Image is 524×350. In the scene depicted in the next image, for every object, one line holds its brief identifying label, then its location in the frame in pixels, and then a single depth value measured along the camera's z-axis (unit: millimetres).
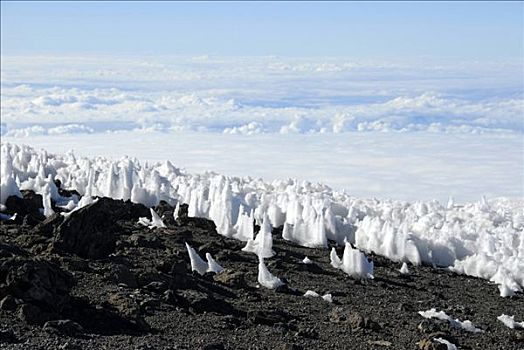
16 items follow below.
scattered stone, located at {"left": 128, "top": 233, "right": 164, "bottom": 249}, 19005
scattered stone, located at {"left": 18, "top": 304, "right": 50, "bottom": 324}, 11711
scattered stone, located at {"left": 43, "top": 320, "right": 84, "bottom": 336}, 11422
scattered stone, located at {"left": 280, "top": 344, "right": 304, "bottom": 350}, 12154
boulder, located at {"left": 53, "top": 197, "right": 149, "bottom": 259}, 16594
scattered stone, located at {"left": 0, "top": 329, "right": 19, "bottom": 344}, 10863
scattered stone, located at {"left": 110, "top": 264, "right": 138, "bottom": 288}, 14750
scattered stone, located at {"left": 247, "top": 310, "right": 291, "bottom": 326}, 13578
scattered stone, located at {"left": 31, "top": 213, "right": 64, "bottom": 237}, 17734
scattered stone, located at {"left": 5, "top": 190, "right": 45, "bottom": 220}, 21891
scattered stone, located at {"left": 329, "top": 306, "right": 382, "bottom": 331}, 13984
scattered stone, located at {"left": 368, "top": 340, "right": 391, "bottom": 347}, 13289
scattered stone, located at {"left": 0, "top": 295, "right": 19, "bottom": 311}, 12023
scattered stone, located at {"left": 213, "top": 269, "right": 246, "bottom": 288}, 16031
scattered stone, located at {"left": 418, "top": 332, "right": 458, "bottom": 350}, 13094
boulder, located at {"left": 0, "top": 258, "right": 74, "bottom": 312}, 12266
